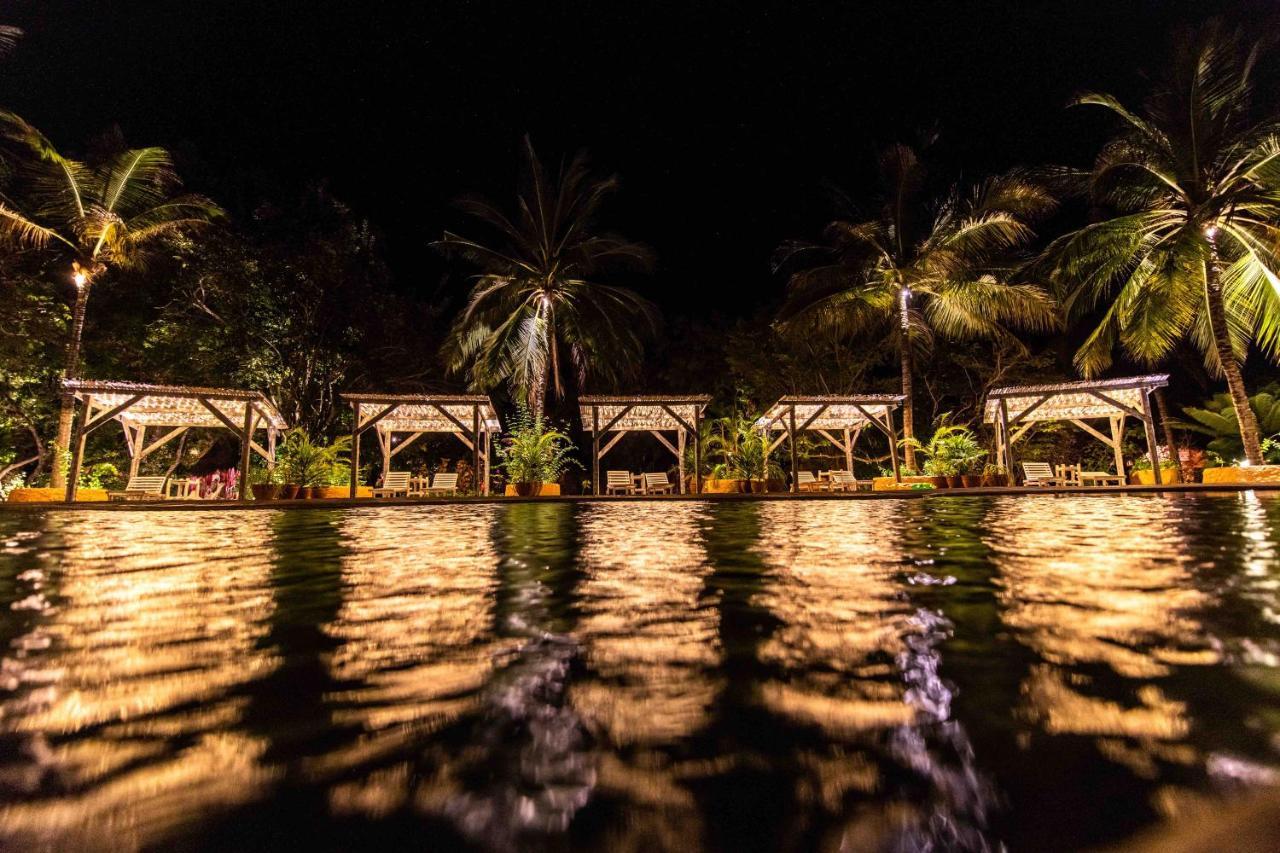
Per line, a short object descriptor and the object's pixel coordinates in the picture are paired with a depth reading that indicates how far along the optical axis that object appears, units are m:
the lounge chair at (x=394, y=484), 16.86
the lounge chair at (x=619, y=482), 17.83
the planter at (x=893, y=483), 13.60
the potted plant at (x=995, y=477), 13.41
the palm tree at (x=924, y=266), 15.93
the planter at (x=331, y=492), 12.85
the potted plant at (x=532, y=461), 14.13
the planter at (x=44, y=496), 12.28
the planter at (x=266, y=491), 12.35
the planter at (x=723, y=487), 14.33
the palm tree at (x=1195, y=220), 12.04
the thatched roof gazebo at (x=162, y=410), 12.99
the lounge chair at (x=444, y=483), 18.19
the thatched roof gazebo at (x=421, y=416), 15.05
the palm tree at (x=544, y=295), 17.19
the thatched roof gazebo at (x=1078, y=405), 14.16
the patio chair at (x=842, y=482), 16.47
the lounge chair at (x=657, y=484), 18.05
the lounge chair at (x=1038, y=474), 16.16
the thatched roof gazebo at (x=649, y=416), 16.00
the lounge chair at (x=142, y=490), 14.23
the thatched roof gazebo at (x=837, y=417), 16.00
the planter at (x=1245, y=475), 11.14
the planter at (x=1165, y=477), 13.47
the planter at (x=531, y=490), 13.98
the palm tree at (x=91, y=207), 13.59
